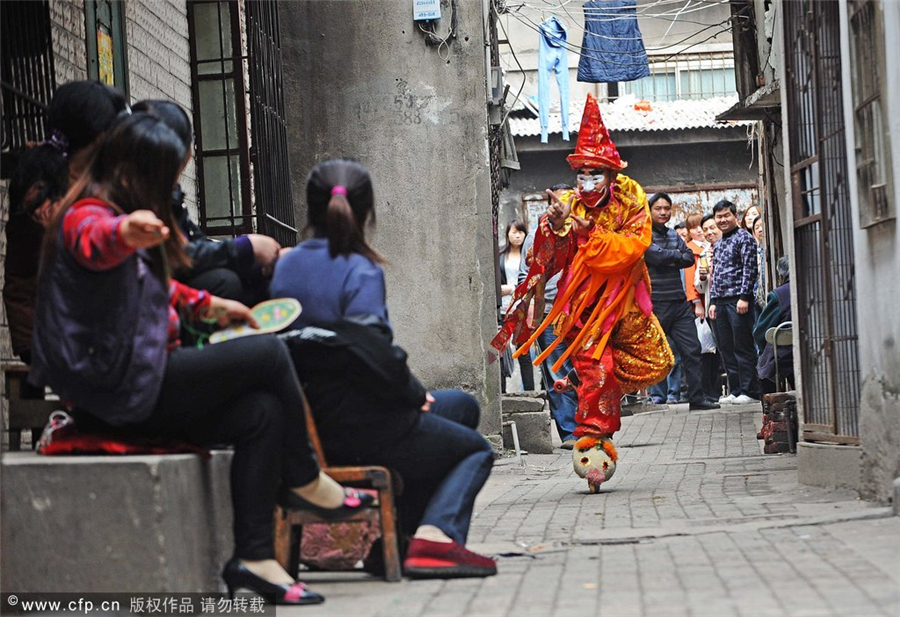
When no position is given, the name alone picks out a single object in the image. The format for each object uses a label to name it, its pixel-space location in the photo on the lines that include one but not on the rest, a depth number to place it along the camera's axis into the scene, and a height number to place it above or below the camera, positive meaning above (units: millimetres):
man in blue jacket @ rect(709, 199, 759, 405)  15969 +174
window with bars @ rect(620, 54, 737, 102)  28703 +4494
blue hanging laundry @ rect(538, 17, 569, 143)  18656 +3333
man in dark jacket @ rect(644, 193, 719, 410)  15546 +224
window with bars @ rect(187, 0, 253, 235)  10117 +1525
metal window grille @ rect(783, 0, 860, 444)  8078 +430
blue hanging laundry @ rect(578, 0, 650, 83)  19562 +3578
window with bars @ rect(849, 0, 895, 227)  7117 +912
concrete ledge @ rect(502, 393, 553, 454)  12453 -913
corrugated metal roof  24656 +3311
